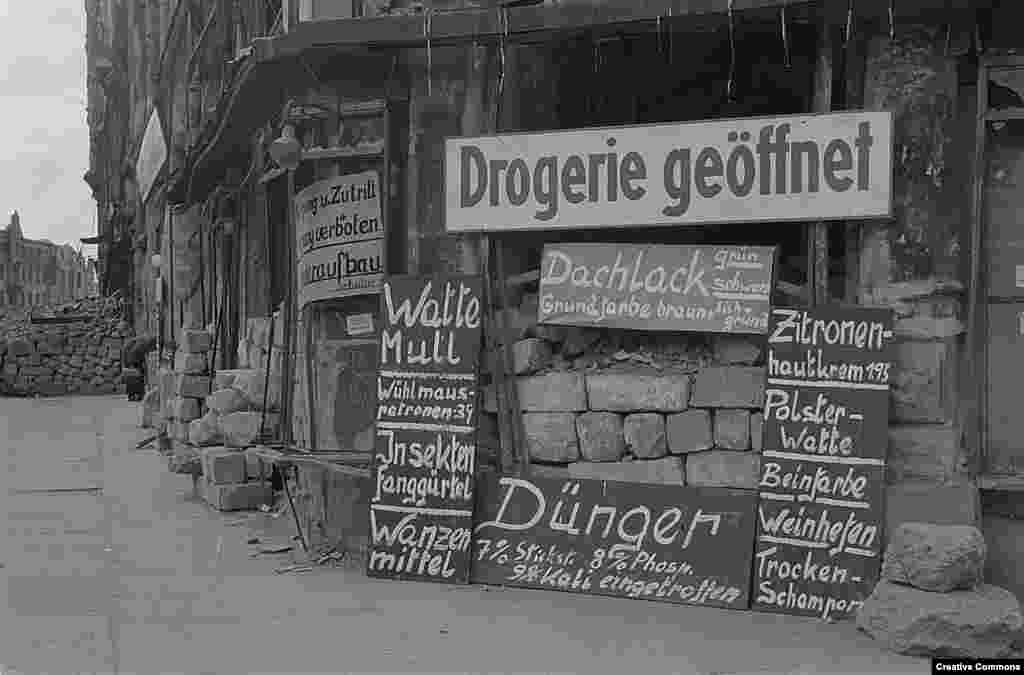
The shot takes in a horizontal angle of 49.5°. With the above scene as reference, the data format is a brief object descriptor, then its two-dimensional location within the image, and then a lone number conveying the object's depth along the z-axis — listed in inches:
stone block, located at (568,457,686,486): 246.7
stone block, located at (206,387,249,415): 391.5
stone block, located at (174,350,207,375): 505.4
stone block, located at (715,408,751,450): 242.7
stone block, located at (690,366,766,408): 241.8
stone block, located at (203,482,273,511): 377.5
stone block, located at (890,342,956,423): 229.9
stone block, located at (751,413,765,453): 241.1
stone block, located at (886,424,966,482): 229.3
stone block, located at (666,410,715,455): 245.1
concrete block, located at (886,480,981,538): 223.5
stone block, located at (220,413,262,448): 388.5
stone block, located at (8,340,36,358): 1093.8
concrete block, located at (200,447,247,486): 382.0
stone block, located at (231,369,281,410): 396.5
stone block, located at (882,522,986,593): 206.8
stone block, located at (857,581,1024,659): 200.2
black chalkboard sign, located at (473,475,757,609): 237.5
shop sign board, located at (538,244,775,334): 239.1
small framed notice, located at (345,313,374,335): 294.0
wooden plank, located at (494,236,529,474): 257.6
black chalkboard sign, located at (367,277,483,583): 256.1
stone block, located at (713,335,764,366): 243.3
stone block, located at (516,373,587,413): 253.4
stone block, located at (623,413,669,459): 247.0
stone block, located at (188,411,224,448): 395.5
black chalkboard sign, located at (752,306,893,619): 226.5
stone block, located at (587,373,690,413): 246.1
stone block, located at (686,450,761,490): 242.1
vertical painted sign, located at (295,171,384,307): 285.9
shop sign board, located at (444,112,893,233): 228.8
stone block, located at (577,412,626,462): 250.8
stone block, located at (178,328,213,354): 511.8
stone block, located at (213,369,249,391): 409.4
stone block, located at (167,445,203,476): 417.4
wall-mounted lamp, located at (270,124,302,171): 280.1
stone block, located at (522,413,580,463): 254.1
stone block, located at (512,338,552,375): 256.7
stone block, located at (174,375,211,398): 502.9
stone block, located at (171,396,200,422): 497.0
